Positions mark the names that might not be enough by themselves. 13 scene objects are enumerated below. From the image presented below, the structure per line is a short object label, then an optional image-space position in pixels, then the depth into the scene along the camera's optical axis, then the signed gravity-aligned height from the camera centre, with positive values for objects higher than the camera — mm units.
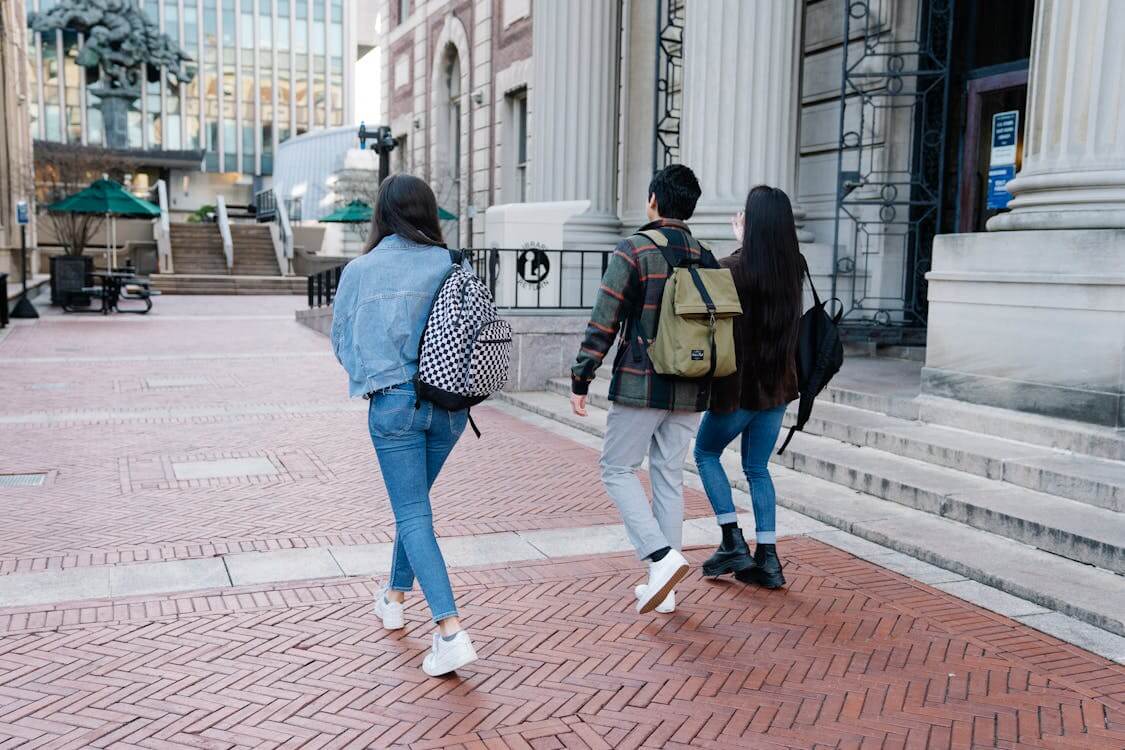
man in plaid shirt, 4715 -695
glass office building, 73750 +9600
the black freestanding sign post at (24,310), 22141 -1996
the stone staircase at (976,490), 5539 -1634
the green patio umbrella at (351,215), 26547 +168
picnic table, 24588 -1802
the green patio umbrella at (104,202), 27094 +372
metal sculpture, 68312 +11616
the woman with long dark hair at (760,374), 5012 -697
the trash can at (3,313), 19719 -1840
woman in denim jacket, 4145 -537
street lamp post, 20797 +1595
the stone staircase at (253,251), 39344 -1208
